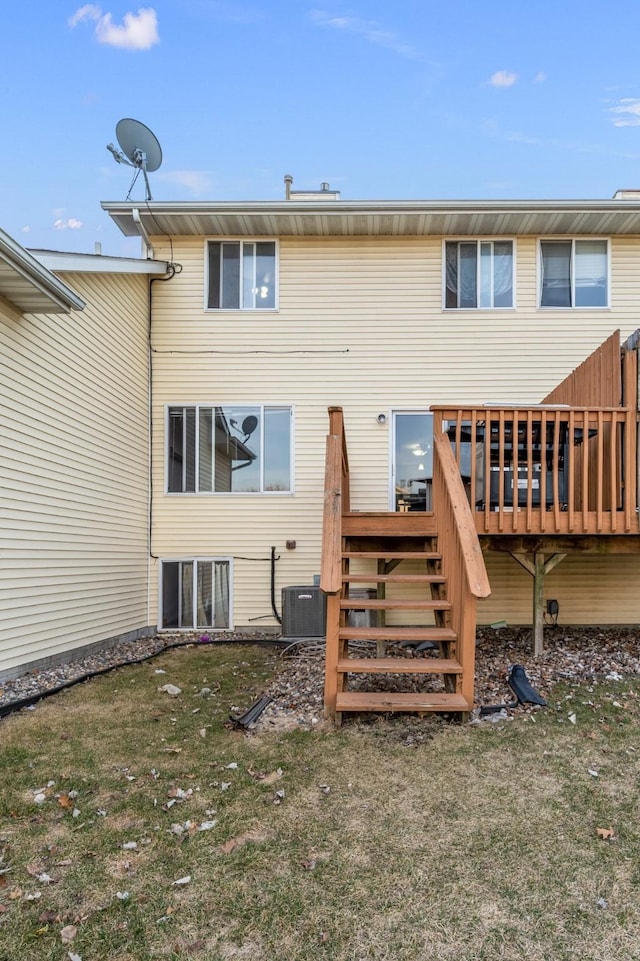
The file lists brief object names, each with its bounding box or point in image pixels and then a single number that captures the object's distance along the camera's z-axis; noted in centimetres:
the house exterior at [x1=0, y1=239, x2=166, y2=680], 477
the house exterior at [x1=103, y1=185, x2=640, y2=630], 711
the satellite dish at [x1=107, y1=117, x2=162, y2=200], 730
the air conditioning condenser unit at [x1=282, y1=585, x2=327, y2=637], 657
